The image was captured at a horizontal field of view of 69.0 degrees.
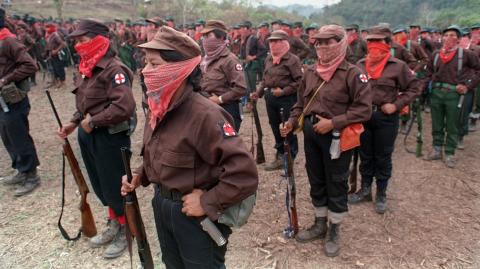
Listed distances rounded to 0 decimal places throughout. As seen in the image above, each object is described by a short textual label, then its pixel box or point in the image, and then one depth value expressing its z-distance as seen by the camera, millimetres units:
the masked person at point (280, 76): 5621
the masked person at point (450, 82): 6020
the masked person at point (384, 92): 4469
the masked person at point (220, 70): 4854
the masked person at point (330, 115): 3438
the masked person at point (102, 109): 3498
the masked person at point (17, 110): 4840
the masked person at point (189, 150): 2059
